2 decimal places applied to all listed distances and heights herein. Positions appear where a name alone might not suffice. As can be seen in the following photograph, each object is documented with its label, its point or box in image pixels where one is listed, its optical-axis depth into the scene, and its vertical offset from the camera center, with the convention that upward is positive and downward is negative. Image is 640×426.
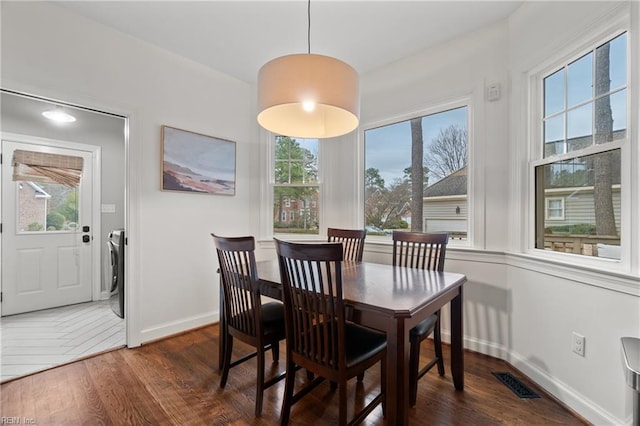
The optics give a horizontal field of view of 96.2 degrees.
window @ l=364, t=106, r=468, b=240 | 2.68 +0.40
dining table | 1.26 -0.43
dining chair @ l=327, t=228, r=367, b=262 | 2.66 -0.27
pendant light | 1.52 +0.71
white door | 3.21 -0.32
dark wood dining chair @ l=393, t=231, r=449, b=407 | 1.70 -0.40
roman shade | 3.28 +0.54
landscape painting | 2.79 +0.53
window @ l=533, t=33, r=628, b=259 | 1.61 +0.38
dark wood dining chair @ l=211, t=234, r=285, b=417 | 1.71 -0.62
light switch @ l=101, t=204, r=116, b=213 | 3.86 +0.06
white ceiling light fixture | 3.12 +1.09
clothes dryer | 2.79 -0.61
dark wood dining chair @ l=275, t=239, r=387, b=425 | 1.34 -0.60
